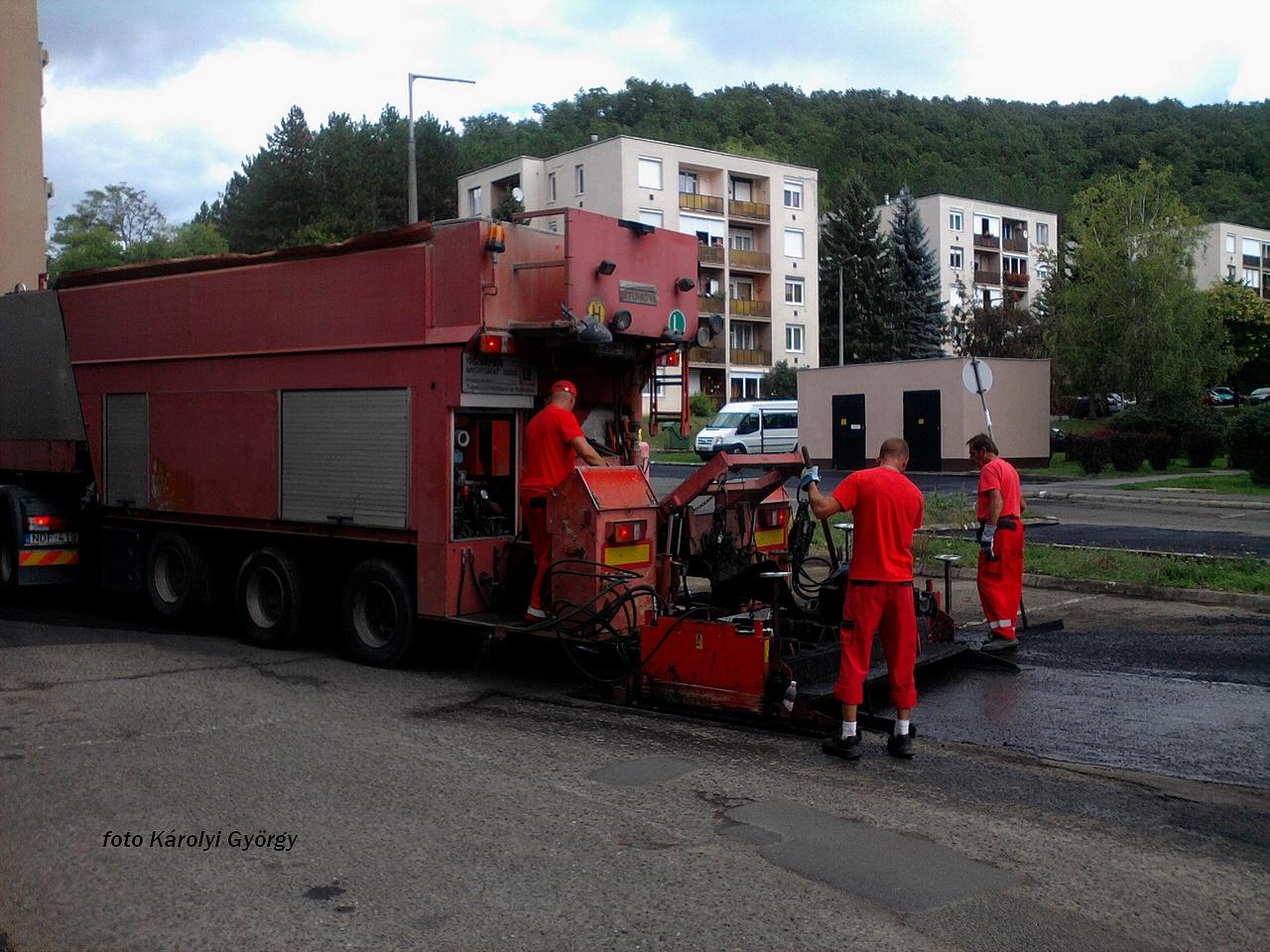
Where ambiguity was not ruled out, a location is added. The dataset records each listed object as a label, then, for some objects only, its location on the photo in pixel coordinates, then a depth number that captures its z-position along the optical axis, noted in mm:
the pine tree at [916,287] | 64875
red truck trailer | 7984
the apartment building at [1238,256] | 91500
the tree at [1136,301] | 39219
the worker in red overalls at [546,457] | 8297
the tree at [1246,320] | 56438
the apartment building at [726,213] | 58531
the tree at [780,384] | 58309
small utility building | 34656
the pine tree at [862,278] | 64688
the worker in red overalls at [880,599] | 6562
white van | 41094
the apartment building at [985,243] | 77125
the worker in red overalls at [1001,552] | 9430
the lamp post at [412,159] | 19000
